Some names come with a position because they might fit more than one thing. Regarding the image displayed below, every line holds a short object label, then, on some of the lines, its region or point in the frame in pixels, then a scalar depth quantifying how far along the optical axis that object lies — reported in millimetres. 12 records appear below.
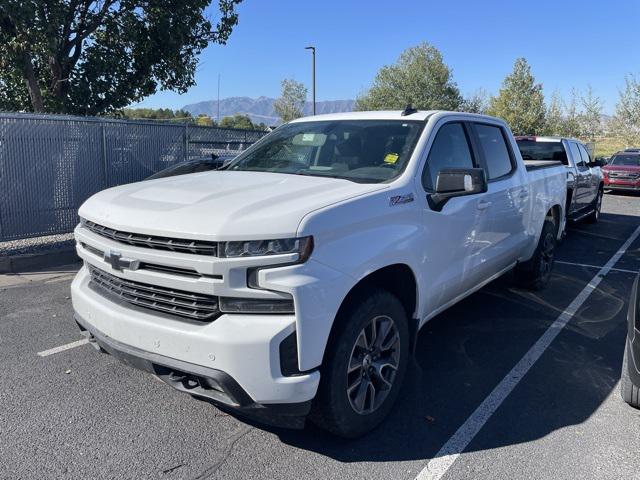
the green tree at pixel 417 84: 47562
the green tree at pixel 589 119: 48125
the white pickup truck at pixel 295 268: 2631
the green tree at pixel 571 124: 46625
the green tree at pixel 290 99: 48556
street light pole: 30391
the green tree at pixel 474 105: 50031
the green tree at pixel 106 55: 10008
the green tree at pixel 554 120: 44000
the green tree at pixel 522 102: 41781
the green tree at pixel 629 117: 44031
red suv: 19266
